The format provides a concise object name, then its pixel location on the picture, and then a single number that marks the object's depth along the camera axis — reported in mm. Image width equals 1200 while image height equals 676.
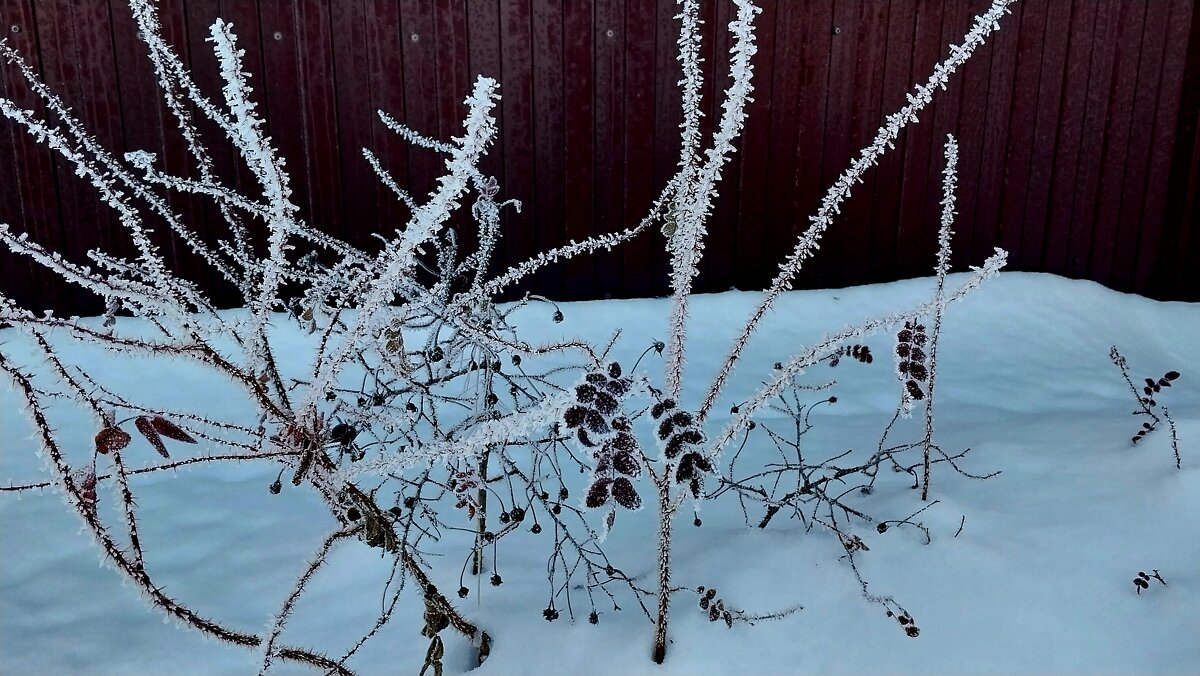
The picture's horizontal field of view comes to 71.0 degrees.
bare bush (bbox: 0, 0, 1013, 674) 1121
